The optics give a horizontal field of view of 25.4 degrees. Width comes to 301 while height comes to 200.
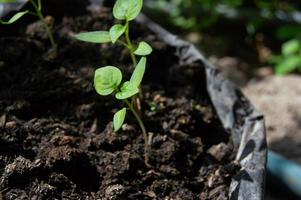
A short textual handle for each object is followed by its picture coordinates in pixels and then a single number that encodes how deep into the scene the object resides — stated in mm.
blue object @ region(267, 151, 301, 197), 613
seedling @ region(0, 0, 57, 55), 492
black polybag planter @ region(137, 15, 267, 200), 424
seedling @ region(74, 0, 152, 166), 405
